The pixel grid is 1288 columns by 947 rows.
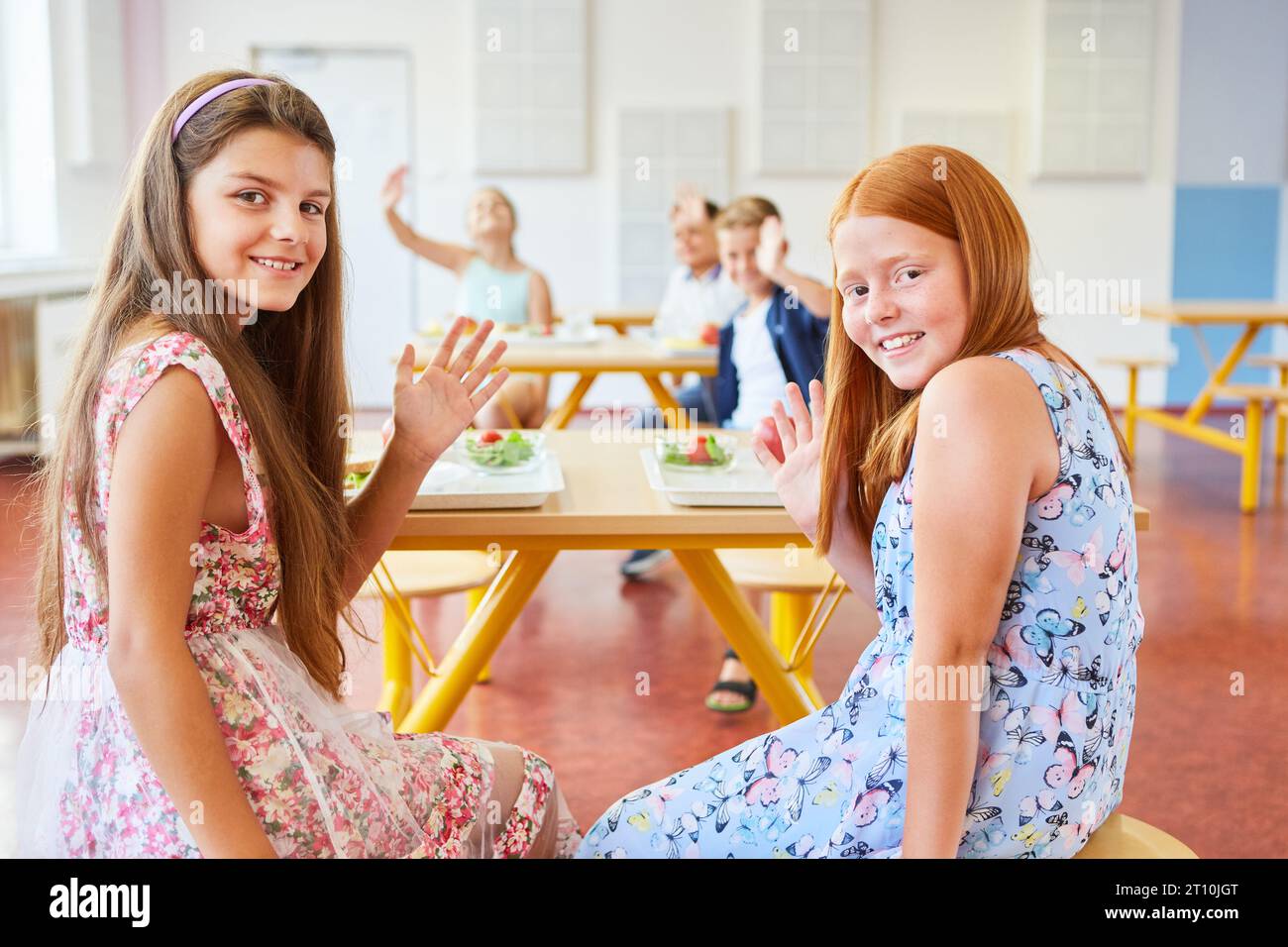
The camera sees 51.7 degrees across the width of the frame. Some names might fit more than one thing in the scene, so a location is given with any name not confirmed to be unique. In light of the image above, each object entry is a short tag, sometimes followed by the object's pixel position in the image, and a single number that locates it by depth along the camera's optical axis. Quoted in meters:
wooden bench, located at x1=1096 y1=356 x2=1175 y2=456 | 6.83
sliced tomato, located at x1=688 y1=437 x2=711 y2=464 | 2.14
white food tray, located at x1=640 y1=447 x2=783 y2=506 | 1.92
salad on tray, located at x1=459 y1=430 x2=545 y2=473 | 2.12
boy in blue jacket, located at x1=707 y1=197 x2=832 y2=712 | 3.58
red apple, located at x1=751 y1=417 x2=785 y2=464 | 1.70
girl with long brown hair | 1.27
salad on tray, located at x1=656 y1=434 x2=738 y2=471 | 2.14
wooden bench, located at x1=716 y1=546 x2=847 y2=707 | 2.55
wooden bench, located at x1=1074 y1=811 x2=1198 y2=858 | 1.32
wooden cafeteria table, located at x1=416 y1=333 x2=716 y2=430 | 4.24
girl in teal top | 5.53
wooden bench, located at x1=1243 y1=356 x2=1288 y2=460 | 6.41
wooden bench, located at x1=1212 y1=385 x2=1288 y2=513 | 5.42
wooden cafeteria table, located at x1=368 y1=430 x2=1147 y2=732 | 1.84
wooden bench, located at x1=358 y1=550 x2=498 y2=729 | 2.41
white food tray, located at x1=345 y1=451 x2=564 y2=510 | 1.88
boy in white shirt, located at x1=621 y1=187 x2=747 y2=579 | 5.34
